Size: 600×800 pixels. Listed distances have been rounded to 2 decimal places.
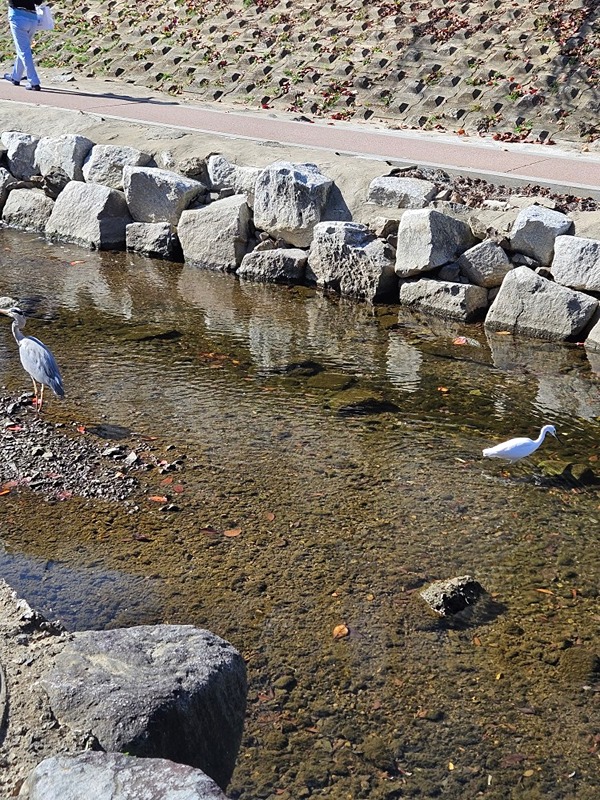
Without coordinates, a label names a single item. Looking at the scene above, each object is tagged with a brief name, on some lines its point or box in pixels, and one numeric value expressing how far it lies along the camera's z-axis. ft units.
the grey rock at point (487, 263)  29.17
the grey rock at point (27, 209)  39.45
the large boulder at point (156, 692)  10.62
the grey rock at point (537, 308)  27.35
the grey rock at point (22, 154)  40.73
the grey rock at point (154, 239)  35.47
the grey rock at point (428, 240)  29.32
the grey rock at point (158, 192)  34.94
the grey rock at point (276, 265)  32.45
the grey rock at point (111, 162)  37.29
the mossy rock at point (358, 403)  22.80
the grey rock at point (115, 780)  8.99
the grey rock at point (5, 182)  41.19
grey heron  21.25
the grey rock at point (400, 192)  31.63
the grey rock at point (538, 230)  28.43
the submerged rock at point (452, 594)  15.33
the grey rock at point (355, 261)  30.60
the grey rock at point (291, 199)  32.19
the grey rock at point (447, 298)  29.12
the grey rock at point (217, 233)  33.47
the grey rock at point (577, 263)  27.43
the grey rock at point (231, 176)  34.40
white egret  19.42
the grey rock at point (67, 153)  38.63
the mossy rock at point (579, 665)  14.02
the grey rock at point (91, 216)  36.68
